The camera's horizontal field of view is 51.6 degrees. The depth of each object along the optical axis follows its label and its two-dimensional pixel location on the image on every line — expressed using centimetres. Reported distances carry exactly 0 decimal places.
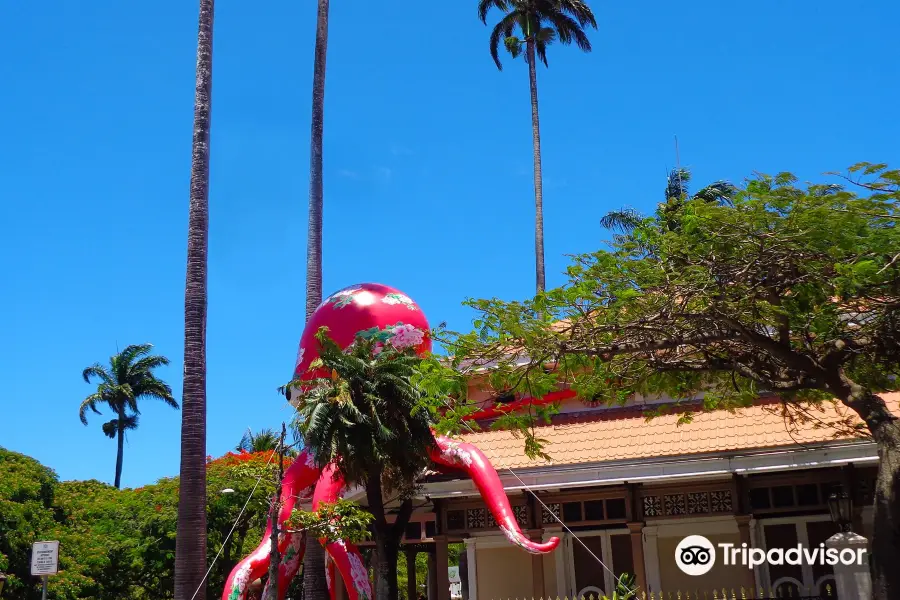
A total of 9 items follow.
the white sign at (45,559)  1251
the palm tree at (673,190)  3556
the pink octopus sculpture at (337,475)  1524
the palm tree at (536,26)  3572
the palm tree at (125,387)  4931
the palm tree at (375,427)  1535
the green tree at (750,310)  987
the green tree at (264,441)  3747
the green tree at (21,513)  2488
